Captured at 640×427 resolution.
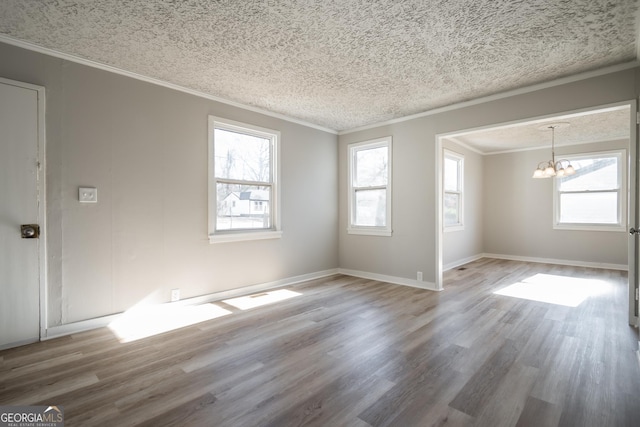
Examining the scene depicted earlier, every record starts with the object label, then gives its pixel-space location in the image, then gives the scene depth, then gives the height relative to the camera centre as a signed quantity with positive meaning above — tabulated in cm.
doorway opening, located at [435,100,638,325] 579 +23
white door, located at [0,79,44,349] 259 +0
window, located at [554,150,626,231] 605 +34
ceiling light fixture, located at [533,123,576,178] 497 +67
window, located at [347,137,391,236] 513 +41
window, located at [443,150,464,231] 632 +43
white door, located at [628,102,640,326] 300 -5
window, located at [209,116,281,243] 398 +41
